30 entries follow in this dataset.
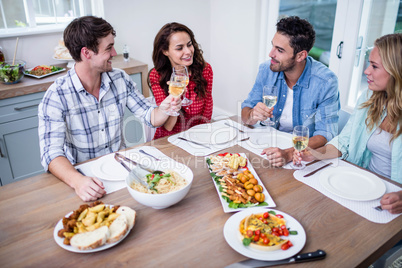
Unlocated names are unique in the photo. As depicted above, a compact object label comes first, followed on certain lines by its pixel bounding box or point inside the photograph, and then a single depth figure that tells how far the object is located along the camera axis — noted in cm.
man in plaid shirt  160
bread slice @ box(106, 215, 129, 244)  103
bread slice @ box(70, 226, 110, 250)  100
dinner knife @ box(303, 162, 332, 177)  142
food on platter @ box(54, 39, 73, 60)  307
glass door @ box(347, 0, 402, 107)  261
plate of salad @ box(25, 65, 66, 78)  280
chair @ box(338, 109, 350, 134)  193
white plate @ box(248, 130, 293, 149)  170
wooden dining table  100
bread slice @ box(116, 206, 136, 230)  111
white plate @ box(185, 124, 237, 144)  173
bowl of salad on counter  258
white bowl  114
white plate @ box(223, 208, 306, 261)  99
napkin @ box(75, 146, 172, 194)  137
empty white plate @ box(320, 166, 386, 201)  127
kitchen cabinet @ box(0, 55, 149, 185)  256
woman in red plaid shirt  222
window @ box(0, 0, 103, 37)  302
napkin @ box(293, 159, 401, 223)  117
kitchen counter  253
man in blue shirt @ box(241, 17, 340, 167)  203
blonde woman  156
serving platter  119
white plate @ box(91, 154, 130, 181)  139
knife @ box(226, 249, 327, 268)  97
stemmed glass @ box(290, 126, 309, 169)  140
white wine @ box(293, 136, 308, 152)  142
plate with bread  102
